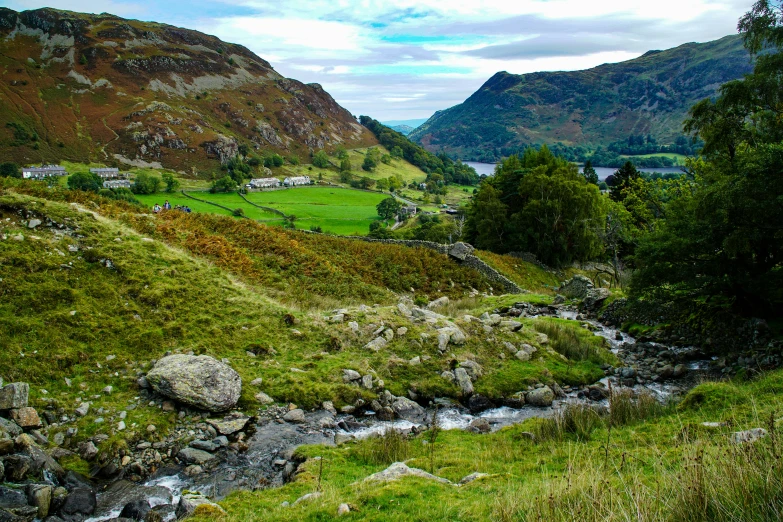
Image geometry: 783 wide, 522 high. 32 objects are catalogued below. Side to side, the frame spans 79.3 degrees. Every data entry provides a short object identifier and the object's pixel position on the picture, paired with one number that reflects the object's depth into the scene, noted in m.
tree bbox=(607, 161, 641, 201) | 63.00
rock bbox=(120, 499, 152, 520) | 8.02
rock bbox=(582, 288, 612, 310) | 24.98
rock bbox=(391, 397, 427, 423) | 12.80
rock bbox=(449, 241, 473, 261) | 33.84
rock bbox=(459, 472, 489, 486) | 8.06
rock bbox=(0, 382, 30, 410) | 9.62
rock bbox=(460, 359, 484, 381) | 14.88
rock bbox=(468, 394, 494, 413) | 13.54
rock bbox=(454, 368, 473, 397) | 14.15
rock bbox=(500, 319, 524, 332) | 18.51
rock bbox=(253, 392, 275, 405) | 12.38
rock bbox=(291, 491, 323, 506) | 7.56
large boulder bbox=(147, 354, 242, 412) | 11.47
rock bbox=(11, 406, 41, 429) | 9.59
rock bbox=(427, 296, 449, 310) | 23.86
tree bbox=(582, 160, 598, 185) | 84.69
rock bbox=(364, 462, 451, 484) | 8.05
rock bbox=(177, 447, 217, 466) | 9.96
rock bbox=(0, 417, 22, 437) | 9.00
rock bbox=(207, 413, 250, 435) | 10.98
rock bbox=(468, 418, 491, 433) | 11.86
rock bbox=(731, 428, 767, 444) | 6.96
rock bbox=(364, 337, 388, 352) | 15.59
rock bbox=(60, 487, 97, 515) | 8.07
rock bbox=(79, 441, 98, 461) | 9.56
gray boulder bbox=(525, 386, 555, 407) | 13.80
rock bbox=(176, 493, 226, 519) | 7.70
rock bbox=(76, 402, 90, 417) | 10.49
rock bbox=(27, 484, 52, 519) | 7.78
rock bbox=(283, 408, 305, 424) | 11.94
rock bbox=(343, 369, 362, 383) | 13.77
